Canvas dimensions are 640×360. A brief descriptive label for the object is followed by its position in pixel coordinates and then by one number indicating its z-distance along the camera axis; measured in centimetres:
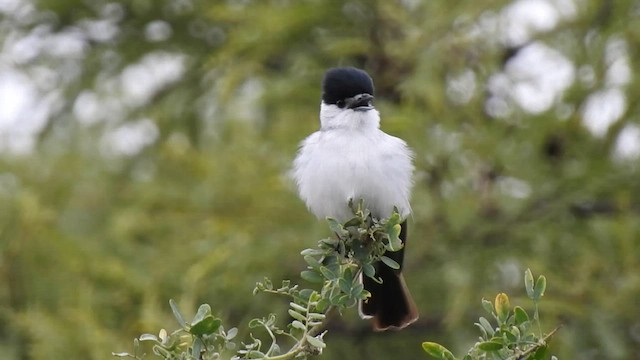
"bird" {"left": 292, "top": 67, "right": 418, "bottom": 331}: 642
